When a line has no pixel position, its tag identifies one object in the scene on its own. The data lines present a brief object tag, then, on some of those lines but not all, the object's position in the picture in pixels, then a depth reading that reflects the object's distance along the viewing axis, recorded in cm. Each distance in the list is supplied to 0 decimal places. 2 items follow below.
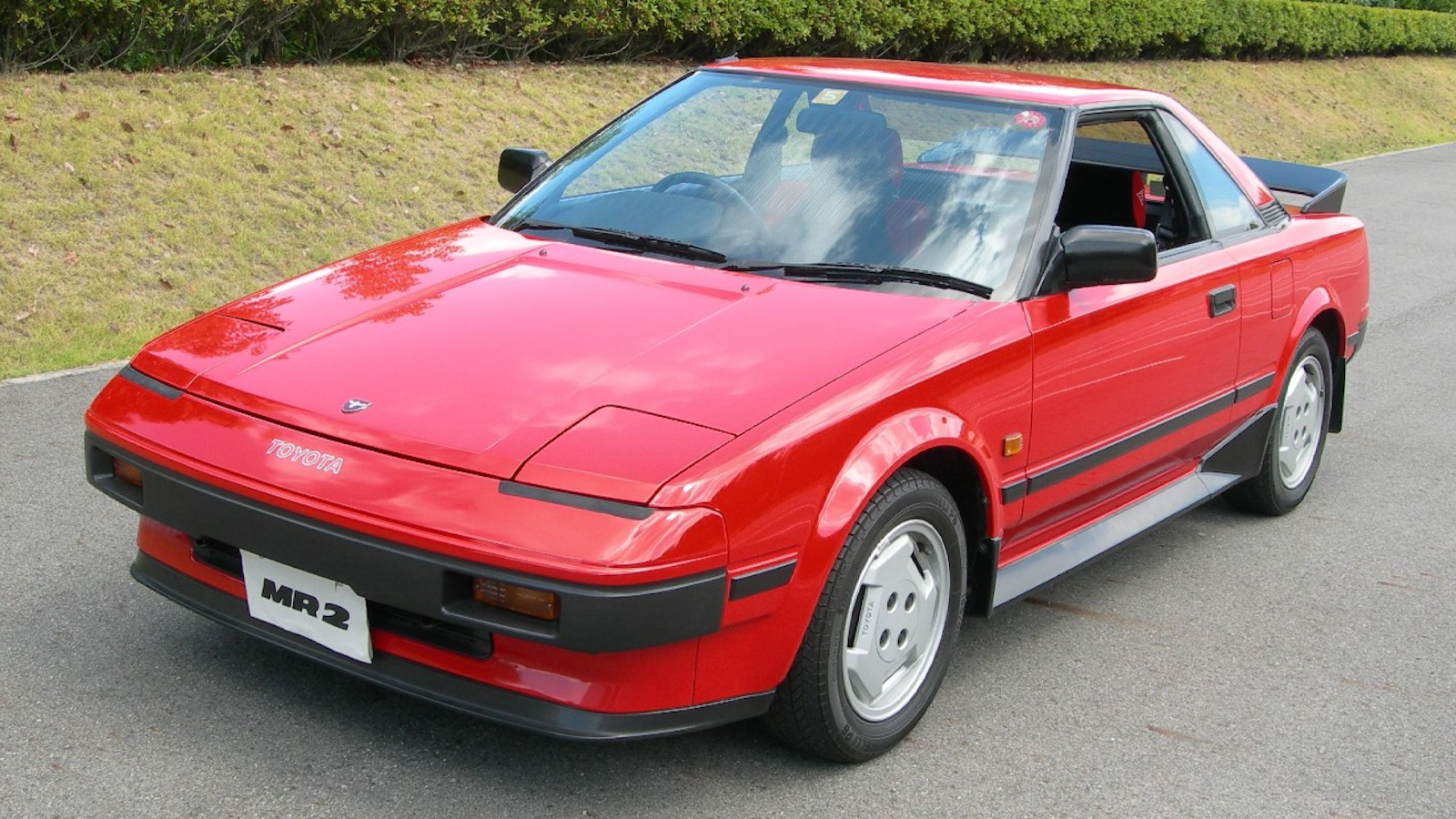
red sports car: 298
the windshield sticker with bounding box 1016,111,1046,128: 434
